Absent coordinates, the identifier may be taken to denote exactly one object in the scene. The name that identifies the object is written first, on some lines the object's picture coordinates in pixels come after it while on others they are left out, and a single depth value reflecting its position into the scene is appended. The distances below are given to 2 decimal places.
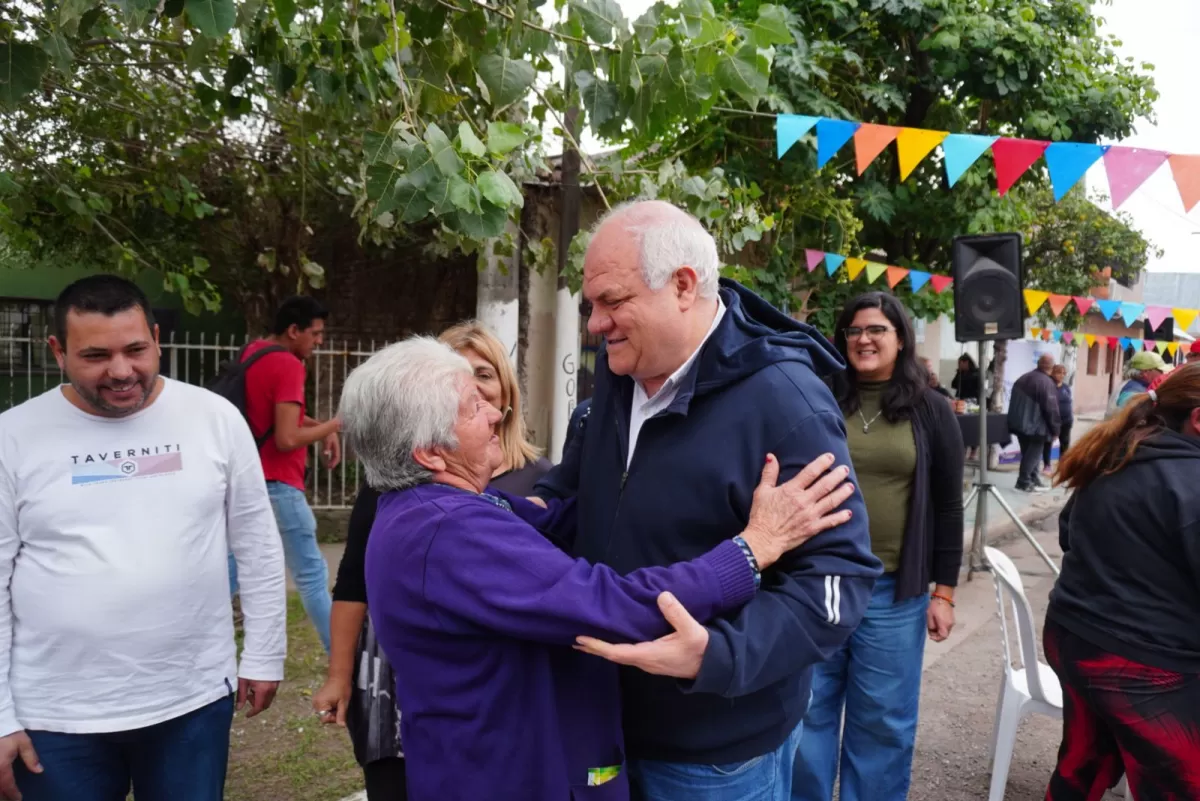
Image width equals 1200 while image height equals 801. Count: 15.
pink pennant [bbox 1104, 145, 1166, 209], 4.79
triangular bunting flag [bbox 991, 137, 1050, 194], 5.10
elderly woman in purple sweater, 1.43
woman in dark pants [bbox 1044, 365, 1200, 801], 2.36
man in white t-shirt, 2.00
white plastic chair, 3.25
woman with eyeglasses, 2.93
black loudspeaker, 6.65
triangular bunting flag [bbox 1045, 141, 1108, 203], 4.94
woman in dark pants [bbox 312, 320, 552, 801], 2.02
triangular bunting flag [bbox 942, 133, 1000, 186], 5.22
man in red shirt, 4.16
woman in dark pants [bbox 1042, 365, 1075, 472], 12.97
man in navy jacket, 1.53
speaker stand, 6.75
